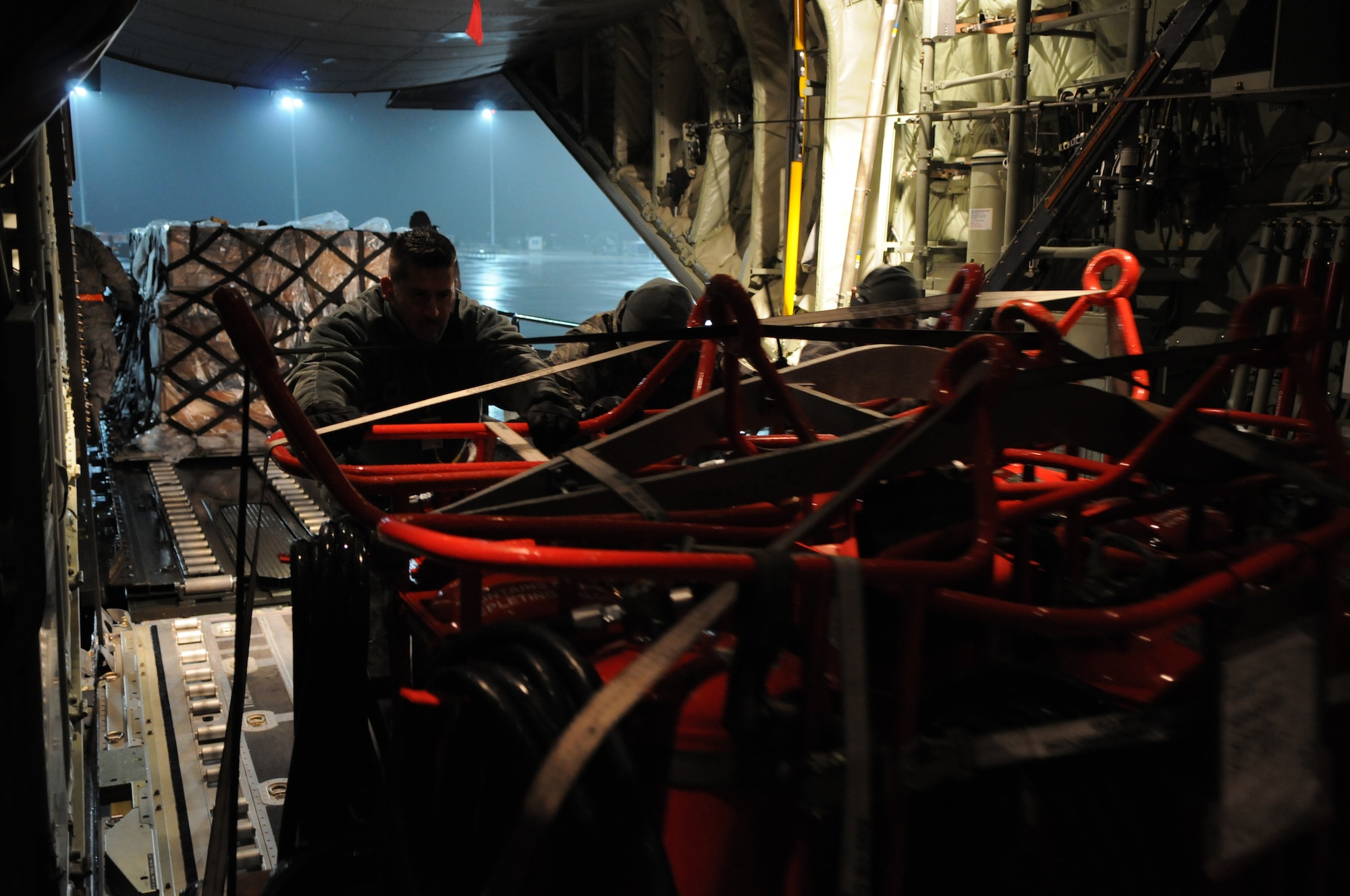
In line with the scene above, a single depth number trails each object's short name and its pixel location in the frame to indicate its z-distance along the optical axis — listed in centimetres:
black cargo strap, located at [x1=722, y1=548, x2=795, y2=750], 126
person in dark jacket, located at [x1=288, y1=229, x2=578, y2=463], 346
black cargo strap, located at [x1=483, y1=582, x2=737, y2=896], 114
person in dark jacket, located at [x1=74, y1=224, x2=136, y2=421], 783
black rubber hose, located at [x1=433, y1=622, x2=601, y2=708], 140
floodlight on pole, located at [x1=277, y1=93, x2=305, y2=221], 1341
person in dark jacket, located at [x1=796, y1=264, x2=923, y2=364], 459
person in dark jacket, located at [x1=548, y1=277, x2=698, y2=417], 391
